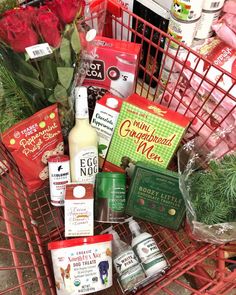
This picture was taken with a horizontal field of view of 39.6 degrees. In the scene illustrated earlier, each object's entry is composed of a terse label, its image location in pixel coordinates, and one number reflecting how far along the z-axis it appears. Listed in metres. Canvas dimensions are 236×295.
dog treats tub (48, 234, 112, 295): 0.85
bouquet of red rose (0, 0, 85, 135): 0.74
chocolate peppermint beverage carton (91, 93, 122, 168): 0.98
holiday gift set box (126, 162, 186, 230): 0.91
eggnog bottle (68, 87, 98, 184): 0.92
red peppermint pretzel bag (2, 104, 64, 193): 0.89
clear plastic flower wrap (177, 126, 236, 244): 0.77
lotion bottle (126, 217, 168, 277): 0.91
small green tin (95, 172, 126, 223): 0.94
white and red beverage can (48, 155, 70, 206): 0.96
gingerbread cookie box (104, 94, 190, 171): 0.90
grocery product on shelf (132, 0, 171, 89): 1.05
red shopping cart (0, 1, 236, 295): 0.88
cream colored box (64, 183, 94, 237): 0.90
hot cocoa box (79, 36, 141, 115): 0.97
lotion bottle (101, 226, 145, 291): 0.90
